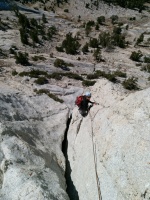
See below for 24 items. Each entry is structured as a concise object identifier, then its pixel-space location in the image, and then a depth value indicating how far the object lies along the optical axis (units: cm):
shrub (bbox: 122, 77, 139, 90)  1160
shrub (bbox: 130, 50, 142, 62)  1765
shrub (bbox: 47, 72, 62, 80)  1377
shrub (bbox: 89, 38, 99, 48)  2011
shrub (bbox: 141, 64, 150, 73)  1567
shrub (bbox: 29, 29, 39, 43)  1994
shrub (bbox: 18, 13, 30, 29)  2249
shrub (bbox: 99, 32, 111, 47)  2032
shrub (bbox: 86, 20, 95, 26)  2541
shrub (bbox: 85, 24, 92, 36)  2304
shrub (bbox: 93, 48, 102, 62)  1762
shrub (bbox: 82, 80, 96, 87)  1312
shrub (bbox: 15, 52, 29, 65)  1539
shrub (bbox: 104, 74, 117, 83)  1369
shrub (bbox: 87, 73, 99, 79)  1438
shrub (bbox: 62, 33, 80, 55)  1865
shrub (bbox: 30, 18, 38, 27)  2317
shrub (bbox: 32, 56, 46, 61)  1629
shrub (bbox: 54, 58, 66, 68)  1558
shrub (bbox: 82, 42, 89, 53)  1900
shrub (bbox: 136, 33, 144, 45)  2094
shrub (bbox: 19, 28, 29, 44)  1924
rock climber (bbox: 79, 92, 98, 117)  858
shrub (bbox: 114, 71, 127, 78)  1435
